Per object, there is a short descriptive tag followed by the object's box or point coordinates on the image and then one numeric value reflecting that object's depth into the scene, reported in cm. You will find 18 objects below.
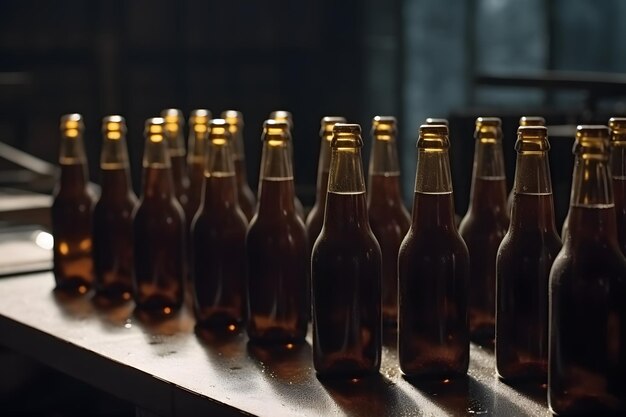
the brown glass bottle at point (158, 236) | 182
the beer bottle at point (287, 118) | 175
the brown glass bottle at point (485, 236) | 163
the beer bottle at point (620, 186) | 149
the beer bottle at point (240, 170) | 184
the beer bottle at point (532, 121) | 157
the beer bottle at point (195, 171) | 195
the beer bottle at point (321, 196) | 174
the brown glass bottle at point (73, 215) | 195
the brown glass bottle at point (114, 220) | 189
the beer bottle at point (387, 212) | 168
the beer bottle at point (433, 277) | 148
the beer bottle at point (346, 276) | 150
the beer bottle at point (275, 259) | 164
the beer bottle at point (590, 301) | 135
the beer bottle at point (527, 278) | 147
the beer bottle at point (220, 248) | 171
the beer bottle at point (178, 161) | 196
